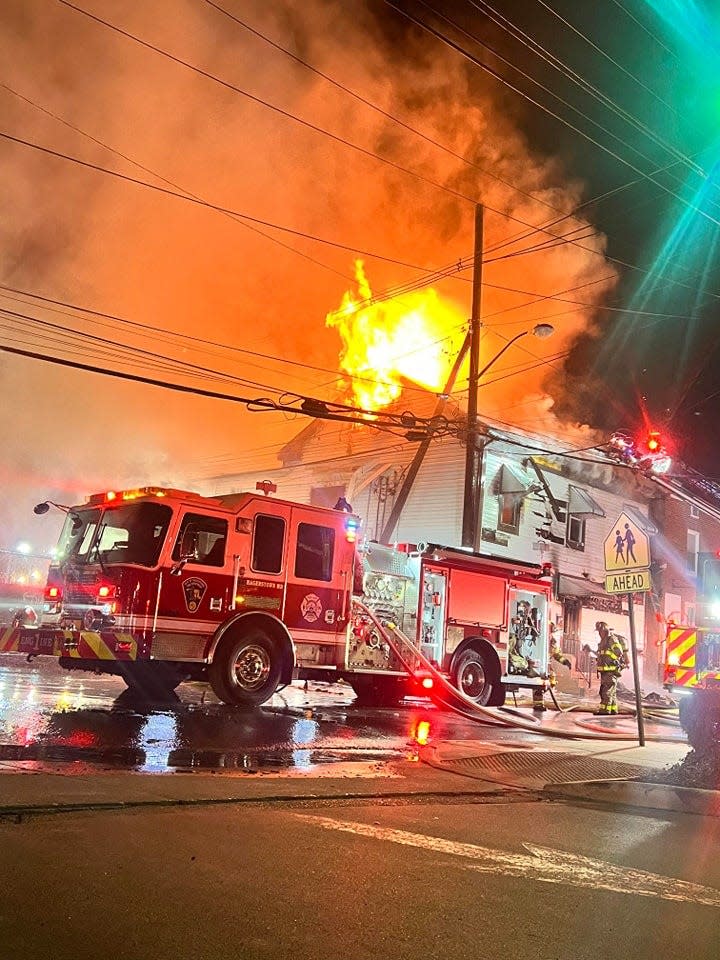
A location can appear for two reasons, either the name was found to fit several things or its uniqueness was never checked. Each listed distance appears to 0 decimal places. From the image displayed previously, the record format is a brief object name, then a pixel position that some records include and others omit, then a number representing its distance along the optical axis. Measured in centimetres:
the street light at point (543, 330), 1478
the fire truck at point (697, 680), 812
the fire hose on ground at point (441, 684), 1013
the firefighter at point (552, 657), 1304
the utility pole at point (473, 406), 1492
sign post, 855
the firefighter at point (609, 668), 1249
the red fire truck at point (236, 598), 841
